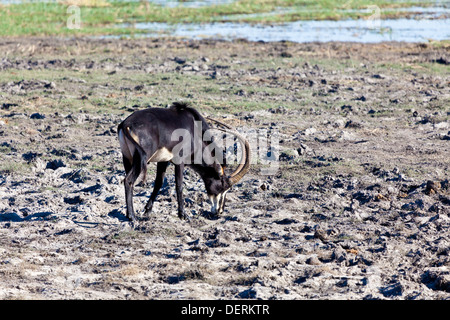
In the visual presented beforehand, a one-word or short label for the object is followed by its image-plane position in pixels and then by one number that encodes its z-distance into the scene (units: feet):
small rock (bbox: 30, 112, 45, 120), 81.51
